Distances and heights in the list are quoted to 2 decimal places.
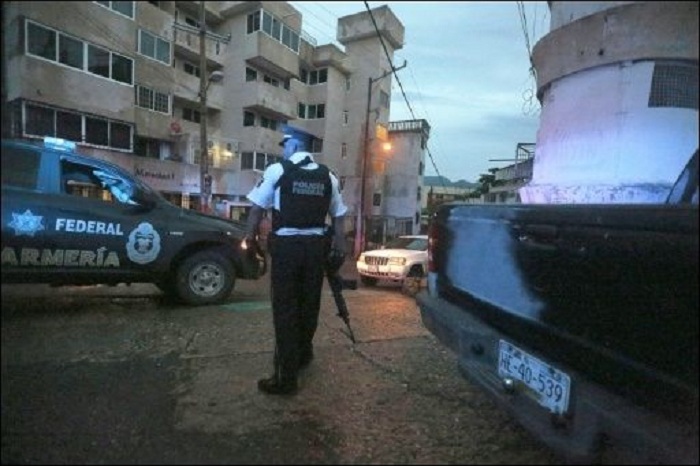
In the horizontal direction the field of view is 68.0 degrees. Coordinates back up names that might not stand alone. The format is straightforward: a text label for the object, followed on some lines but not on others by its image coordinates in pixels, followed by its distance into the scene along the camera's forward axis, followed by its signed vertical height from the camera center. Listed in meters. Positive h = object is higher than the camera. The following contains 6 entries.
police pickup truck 4.66 -0.23
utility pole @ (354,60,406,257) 11.70 +0.73
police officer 3.16 -0.15
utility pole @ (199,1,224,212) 11.36 +1.84
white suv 12.03 -1.12
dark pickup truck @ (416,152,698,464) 1.69 -0.42
